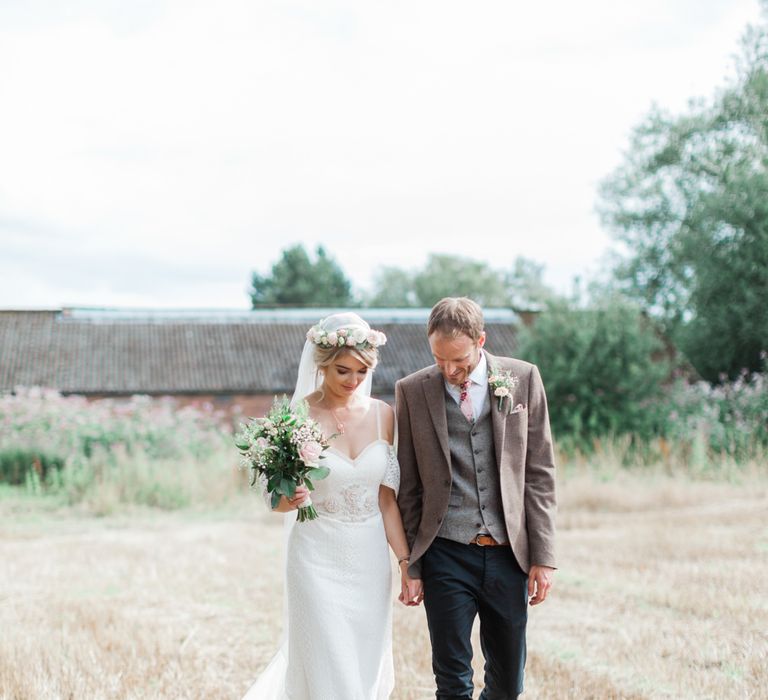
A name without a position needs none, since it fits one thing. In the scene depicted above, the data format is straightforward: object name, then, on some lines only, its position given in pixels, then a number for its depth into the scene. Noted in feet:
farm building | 100.78
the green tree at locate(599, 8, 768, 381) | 76.33
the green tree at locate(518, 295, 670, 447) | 66.80
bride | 13.97
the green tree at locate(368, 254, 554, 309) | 194.80
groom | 13.32
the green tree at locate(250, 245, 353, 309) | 187.42
